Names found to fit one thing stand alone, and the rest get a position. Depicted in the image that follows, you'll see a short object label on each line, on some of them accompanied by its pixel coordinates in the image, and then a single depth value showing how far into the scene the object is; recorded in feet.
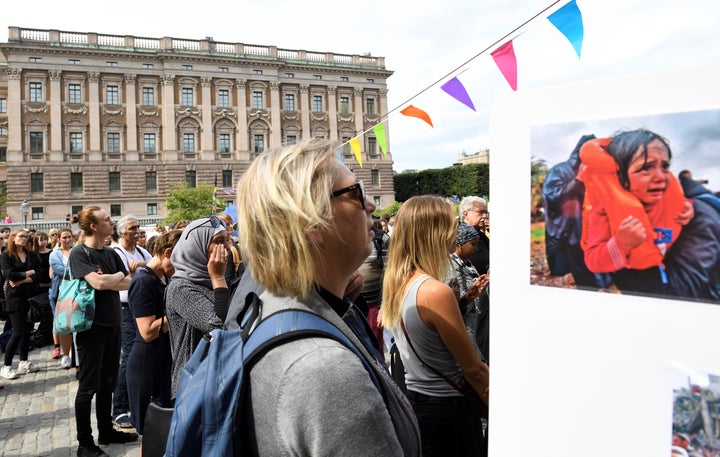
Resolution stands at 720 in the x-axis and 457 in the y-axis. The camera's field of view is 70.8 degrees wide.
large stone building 128.67
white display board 2.77
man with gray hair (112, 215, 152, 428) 14.88
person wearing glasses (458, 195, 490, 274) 15.01
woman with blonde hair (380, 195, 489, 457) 6.63
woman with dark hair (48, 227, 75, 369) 19.14
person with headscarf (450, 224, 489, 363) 9.30
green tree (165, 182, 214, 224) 124.67
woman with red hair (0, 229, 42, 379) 20.03
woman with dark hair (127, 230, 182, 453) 11.51
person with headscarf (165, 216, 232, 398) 9.50
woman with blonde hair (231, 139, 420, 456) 2.85
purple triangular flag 13.87
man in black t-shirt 12.62
